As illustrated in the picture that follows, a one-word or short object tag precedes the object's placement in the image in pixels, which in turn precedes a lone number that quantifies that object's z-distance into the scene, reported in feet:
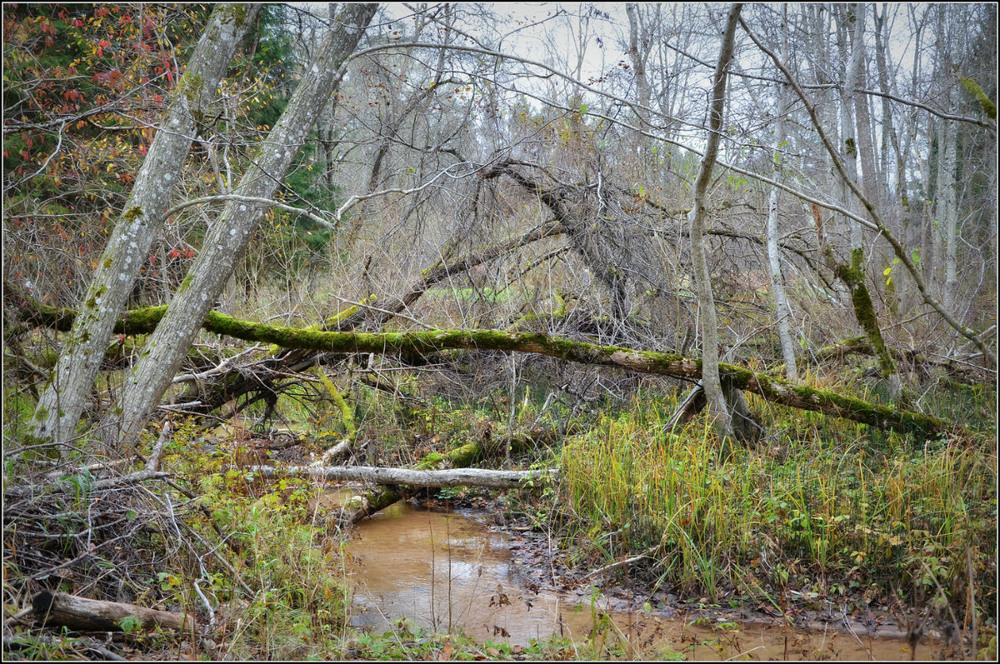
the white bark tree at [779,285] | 22.79
